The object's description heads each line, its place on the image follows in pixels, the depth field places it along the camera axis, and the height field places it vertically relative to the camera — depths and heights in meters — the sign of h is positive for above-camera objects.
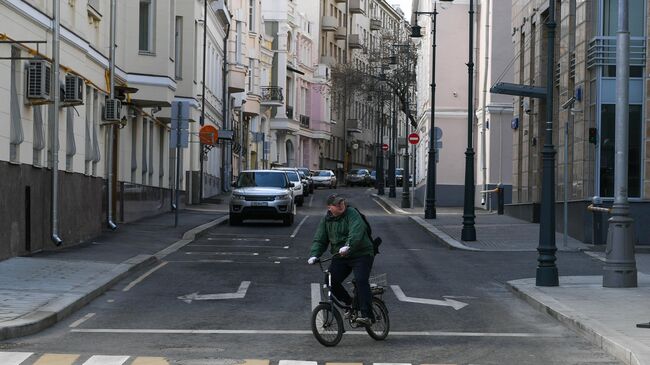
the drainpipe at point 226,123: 62.78 +3.03
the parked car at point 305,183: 58.59 -0.14
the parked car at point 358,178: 100.25 +0.25
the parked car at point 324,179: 85.56 +0.12
